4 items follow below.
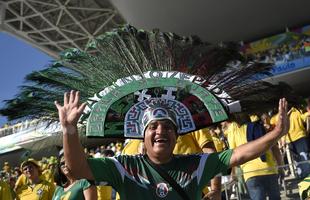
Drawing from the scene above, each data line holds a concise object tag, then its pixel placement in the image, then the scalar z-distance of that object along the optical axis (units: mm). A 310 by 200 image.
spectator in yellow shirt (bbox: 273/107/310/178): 7762
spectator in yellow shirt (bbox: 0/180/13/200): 5684
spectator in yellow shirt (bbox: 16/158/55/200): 5969
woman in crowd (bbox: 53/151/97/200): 3891
